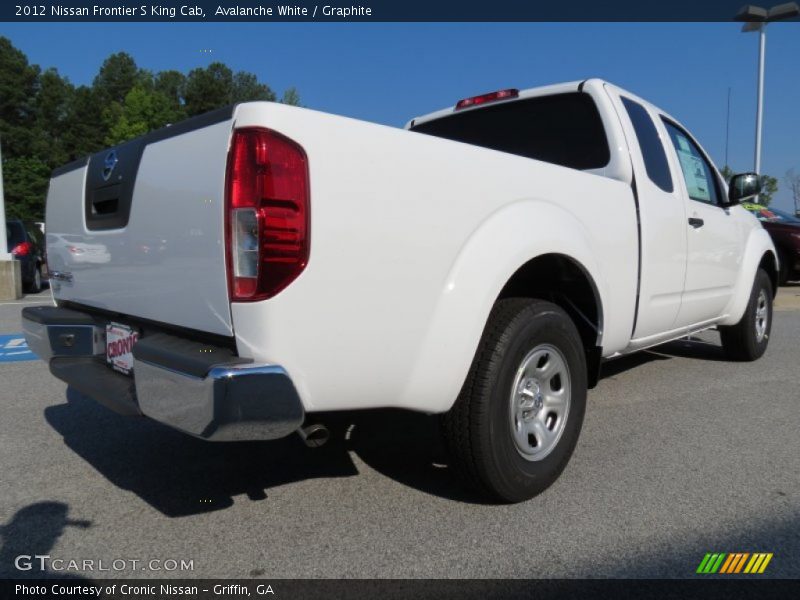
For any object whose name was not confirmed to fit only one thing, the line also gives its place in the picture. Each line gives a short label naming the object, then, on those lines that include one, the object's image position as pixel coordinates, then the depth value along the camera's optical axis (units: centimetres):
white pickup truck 188
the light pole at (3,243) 1191
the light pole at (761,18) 1747
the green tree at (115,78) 5450
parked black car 1316
